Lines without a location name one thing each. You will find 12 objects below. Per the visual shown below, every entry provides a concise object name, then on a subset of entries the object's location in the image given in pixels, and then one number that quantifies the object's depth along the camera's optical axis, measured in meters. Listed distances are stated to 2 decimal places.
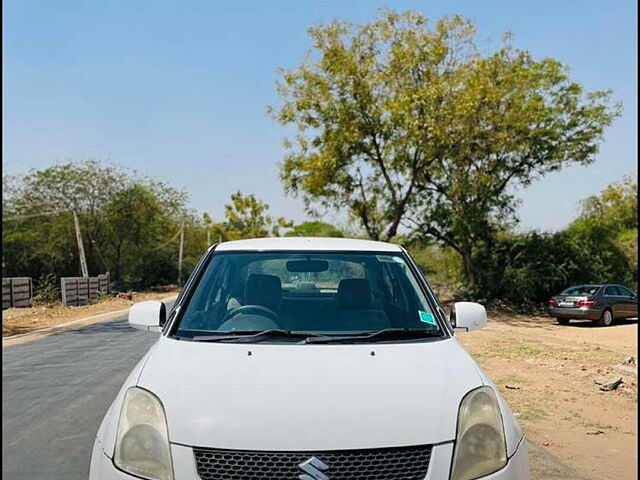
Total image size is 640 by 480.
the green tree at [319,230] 35.53
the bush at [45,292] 30.88
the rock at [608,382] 8.80
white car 2.67
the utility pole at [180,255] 47.59
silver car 21.22
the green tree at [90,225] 38.56
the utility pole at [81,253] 35.72
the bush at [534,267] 26.92
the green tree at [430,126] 23.83
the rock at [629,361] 11.16
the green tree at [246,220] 59.97
